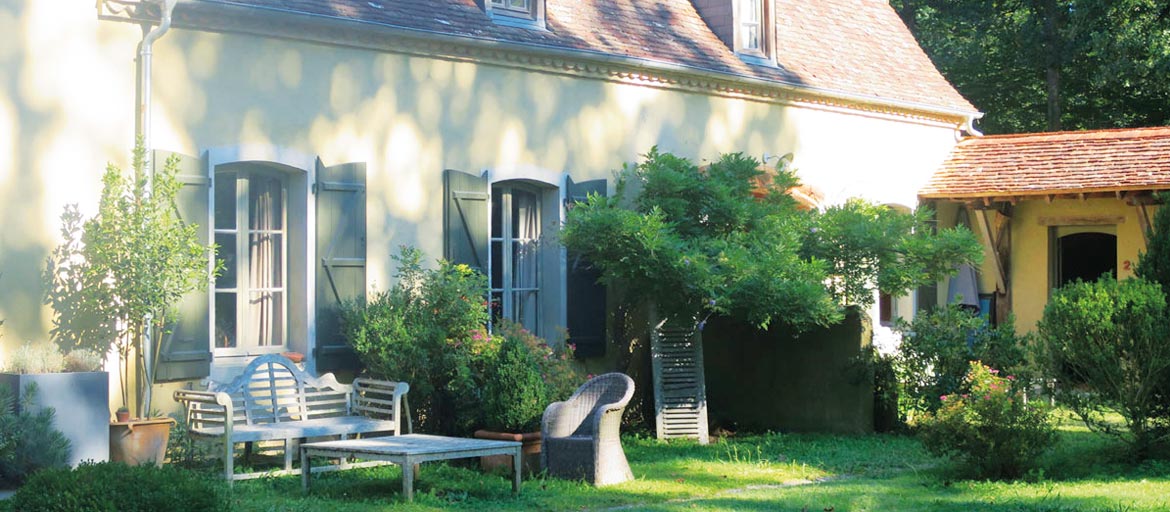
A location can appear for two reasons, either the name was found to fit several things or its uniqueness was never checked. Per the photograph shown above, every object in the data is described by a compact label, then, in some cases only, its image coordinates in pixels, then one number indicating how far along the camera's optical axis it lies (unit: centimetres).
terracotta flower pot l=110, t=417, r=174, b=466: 911
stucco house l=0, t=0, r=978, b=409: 958
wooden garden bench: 916
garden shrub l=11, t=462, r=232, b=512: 614
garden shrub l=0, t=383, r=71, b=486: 834
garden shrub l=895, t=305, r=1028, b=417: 1226
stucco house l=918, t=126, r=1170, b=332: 1625
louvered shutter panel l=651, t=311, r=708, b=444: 1245
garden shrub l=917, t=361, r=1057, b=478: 930
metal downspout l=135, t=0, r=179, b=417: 972
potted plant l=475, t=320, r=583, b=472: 1011
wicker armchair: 948
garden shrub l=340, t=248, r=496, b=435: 1059
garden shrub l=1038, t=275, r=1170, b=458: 994
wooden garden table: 839
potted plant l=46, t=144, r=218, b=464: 931
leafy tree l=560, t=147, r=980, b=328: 1127
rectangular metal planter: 861
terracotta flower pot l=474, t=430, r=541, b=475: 1001
